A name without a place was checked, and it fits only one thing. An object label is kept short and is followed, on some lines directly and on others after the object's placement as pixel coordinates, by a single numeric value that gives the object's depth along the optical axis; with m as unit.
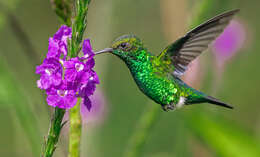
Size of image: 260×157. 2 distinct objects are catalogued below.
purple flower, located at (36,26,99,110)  1.57
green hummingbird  1.61
